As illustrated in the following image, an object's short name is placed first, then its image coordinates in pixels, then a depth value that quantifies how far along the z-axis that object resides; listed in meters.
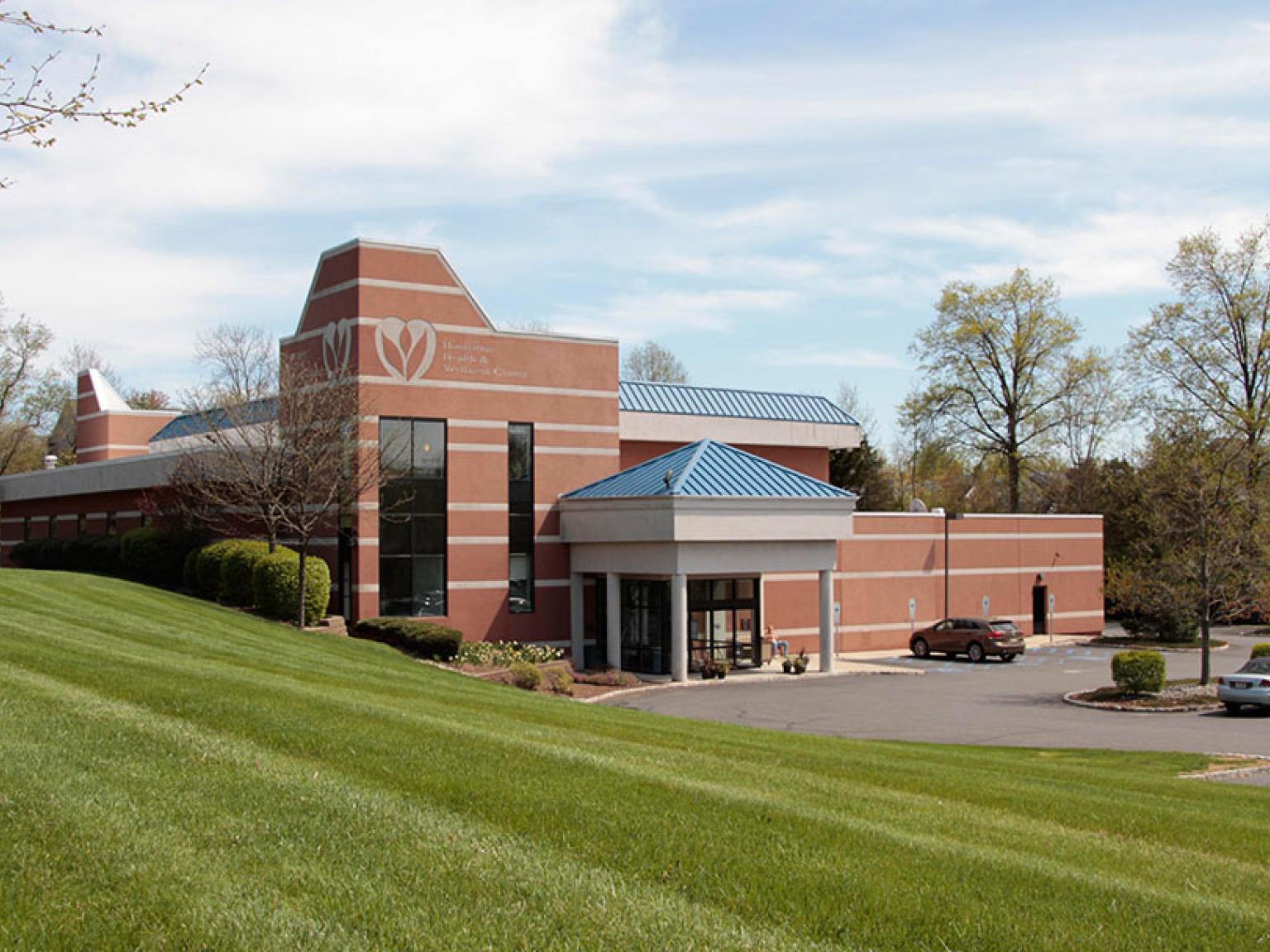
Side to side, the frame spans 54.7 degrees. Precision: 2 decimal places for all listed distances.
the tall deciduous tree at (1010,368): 64.50
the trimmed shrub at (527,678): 29.89
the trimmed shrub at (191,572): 35.59
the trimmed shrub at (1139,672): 31.02
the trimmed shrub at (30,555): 45.09
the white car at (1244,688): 28.67
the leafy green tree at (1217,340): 56.97
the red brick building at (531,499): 35.88
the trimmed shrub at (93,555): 40.44
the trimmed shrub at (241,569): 33.56
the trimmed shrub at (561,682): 30.44
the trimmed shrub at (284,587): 32.56
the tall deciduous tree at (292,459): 32.69
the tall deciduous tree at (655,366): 82.94
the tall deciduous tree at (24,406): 63.59
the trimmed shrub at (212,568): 34.62
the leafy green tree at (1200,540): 32.16
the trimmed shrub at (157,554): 37.81
